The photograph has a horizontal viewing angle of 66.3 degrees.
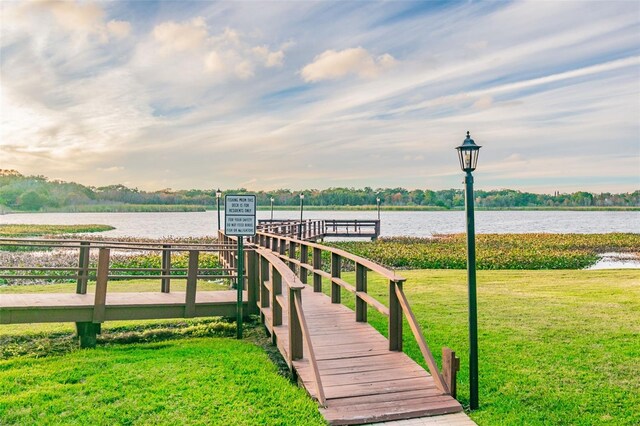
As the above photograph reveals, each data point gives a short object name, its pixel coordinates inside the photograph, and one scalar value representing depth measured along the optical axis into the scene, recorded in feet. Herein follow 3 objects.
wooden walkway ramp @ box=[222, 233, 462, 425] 14.84
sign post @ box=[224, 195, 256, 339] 25.58
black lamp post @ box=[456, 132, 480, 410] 15.70
